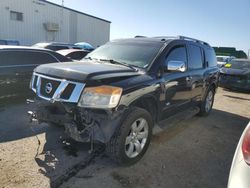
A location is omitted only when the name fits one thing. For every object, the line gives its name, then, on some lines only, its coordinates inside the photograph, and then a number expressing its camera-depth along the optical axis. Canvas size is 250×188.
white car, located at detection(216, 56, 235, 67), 18.34
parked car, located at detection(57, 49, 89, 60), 7.32
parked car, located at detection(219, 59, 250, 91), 8.68
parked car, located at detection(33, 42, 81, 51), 10.36
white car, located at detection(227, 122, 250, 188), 1.53
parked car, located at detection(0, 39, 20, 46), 11.83
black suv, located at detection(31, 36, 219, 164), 2.41
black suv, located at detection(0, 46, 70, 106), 4.45
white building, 16.20
